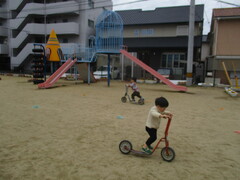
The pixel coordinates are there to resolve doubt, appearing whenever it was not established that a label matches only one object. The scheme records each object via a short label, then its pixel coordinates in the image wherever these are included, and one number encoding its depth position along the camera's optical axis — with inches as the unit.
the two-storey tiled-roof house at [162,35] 893.8
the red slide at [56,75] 526.6
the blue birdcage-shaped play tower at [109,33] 591.8
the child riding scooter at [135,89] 346.3
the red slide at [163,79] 517.3
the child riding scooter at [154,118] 137.1
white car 848.9
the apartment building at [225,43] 678.5
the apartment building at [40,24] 1113.4
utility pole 614.2
